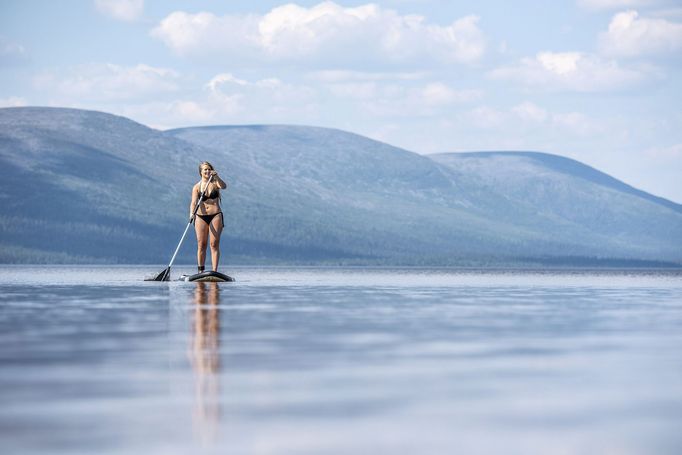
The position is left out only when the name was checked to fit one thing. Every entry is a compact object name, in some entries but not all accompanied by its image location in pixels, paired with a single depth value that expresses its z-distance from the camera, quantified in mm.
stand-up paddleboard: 47456
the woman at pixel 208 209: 43844
